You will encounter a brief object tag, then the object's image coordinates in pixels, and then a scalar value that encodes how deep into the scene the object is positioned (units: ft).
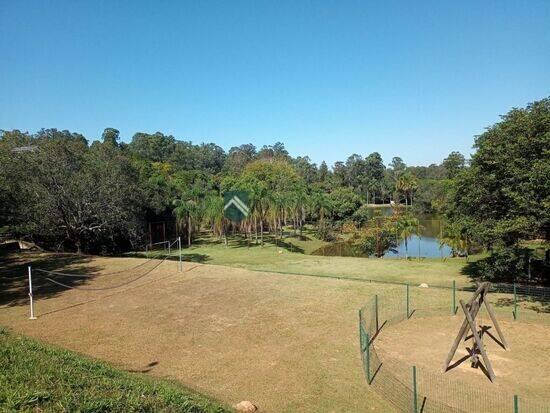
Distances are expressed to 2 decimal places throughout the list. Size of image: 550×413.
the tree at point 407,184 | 308.19
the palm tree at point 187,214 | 149.18
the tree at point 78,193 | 98.53
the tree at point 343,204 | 199.93
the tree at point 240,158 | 401.29
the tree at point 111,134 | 356.59
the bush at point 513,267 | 73.97
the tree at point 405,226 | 136.47
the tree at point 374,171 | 367.86
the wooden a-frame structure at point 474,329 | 37.31
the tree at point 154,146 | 366.43
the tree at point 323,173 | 367.80
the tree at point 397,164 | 475.31
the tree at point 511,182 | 53.31
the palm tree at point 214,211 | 147.02
